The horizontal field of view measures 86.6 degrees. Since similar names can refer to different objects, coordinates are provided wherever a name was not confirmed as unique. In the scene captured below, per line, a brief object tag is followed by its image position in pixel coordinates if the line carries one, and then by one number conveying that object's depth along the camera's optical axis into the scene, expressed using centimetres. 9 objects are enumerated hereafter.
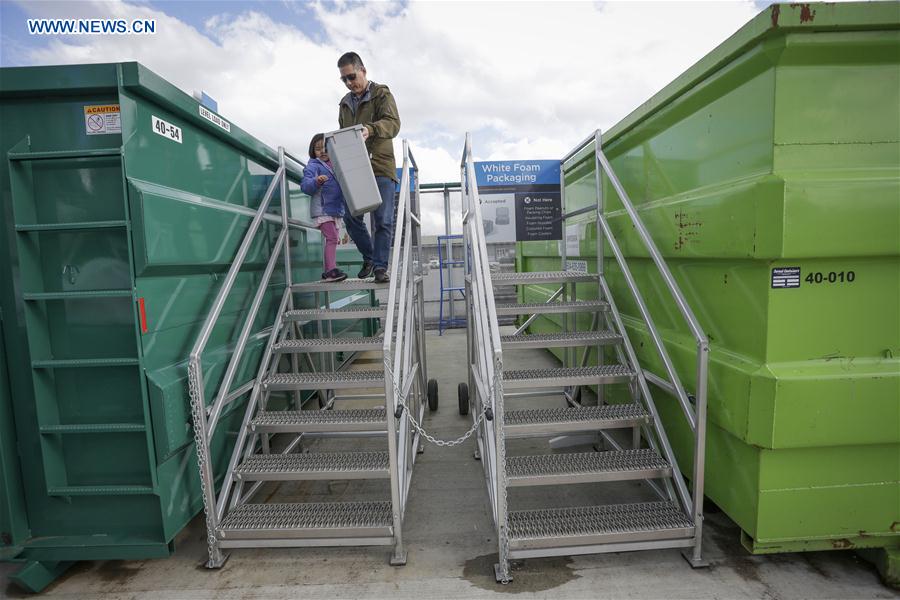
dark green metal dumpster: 264
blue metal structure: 1053
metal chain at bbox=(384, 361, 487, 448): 276
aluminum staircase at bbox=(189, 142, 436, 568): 286
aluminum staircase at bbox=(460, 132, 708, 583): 271
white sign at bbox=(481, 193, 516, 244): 763
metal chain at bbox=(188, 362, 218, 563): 275
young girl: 448
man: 430
